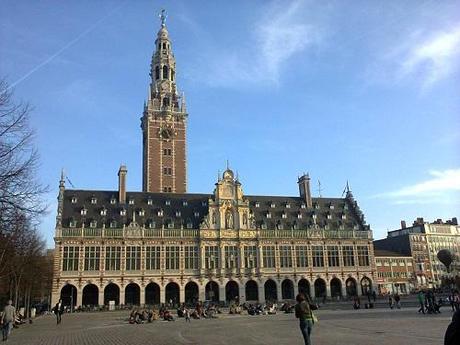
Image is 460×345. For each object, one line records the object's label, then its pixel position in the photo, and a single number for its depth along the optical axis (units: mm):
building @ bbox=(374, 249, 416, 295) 87375
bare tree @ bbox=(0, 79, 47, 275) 18312
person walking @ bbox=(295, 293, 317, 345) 13922
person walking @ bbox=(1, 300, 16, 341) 20938
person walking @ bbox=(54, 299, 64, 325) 33875
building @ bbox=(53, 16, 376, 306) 60844
